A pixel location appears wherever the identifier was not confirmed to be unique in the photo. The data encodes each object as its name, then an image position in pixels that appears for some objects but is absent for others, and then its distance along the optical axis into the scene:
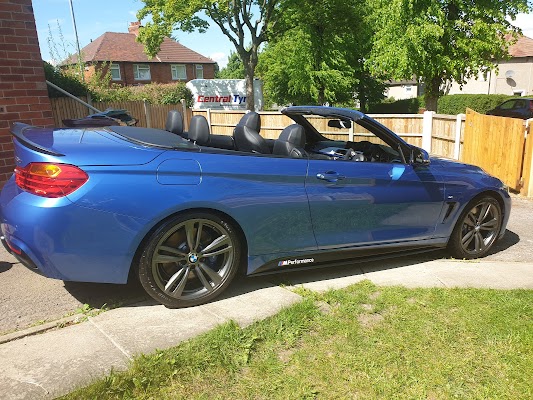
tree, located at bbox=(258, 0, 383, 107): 21.80
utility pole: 23.78
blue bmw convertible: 2.96
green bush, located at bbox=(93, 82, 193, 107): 21.22
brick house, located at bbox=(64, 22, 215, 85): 44.41
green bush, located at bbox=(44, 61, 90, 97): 14.95
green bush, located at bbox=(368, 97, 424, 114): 35.62
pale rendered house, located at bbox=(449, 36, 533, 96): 41.97
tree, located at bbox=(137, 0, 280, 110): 20.38
